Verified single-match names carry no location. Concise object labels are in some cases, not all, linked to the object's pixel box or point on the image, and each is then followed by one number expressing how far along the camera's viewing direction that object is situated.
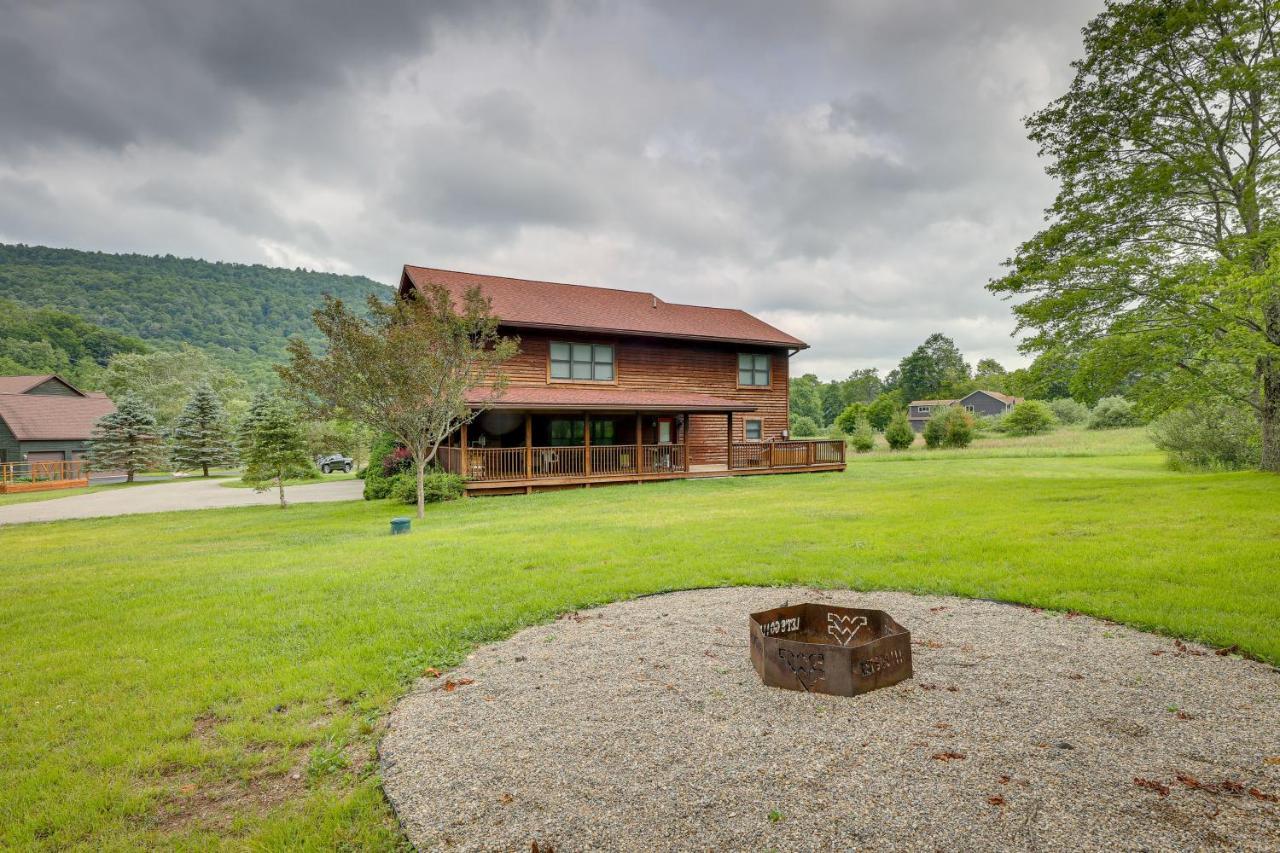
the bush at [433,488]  15.28
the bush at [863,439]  37.44
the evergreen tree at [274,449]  15.78
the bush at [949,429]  35.84
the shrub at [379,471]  17.55
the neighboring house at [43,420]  32.12
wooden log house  17.88
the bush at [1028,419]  44.63
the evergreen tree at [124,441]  31.88
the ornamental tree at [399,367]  11.80
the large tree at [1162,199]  13.12
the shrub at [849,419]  52.84
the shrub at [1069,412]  55.03
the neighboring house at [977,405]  69.06
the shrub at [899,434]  36.69
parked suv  37.59
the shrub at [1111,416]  43.25
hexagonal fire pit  3.64
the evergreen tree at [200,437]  34.69
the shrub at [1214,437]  18.39
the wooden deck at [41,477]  27.00
